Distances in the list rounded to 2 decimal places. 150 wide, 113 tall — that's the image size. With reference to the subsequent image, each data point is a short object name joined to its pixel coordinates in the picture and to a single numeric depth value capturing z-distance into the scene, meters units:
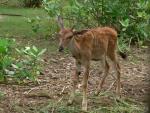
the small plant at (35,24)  17.68
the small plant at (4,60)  11.71
